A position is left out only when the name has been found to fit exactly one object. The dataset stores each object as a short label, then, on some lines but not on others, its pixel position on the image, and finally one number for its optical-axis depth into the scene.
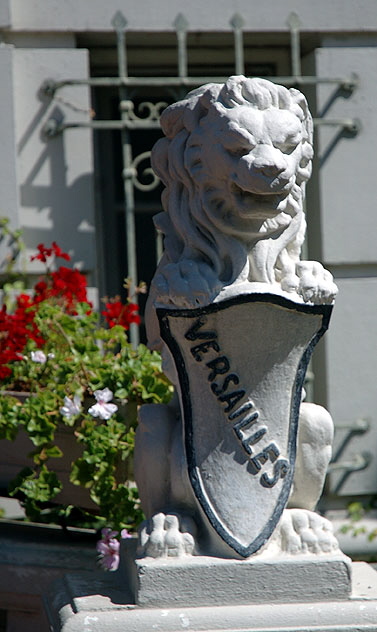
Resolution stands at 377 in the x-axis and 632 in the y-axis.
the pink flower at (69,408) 6.42
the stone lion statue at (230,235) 4.61
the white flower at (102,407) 6.35
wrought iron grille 8.77
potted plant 6.49
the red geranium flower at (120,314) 7.55
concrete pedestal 4.59
